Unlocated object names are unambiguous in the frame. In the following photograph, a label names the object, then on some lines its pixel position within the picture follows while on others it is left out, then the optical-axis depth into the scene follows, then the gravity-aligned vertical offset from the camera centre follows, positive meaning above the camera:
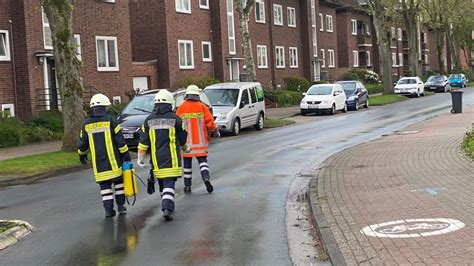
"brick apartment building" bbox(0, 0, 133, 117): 24.98 +2.29
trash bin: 26.67 -0.66
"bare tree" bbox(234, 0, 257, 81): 28.83 +2.88
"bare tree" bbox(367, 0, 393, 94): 46.59 +3.94
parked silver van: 22.39 -0.32
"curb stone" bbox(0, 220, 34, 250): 7.49 -1.57
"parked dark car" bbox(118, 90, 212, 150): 18.33 -0.34
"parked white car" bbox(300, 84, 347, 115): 31.86 -0.36
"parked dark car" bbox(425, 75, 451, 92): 55.69 +0.22
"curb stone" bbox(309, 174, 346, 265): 6.04 -1.57
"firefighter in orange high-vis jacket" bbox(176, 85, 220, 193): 10.45 -0.48
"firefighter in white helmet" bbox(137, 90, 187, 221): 8.55 -0.60
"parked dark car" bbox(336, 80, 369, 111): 35.66 -0.24
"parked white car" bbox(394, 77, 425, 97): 47.34 +0.10
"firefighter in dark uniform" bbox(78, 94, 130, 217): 8.66 -0.59
